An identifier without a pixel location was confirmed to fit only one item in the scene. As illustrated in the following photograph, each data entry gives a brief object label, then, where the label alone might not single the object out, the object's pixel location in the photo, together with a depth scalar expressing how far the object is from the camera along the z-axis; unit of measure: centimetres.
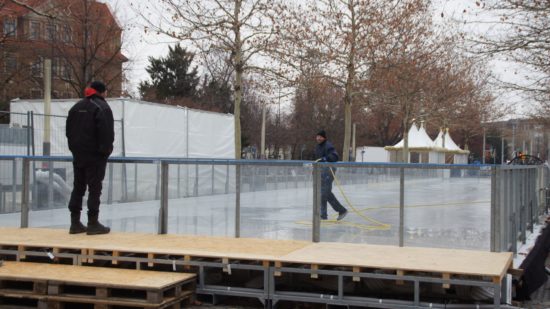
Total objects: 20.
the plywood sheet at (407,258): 717
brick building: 3478
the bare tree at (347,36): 2323
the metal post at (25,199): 1080
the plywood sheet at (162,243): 814
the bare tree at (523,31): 1526
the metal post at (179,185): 1057
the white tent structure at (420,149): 5012
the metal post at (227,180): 1020
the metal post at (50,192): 1134
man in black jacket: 954
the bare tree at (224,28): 2191
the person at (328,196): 949
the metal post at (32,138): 1786
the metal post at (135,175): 1067
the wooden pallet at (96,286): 718
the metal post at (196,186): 1084
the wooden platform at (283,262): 722
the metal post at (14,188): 1131
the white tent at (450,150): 5375
